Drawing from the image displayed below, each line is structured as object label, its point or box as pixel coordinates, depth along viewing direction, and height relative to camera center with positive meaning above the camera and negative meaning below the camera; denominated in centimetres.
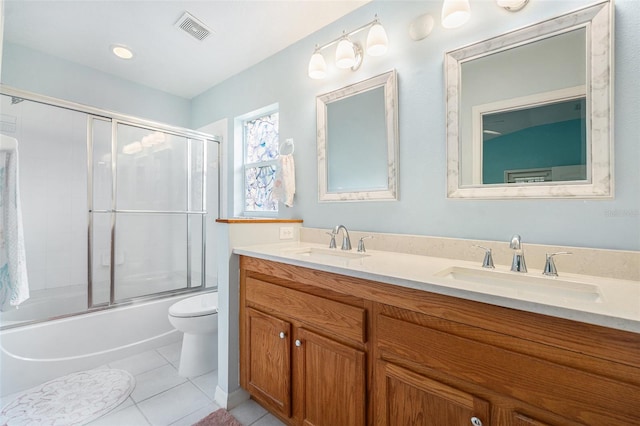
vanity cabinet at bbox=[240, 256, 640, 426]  63 -45
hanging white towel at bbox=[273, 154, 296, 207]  200 +23
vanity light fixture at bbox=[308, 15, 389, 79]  151 +96
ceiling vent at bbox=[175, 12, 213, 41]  189 +133
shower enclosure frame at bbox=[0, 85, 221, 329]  190 +40
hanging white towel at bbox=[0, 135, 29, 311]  131 -10
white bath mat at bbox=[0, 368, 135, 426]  143 -108
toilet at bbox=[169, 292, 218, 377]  181 -87
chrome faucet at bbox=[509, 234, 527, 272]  106 -18
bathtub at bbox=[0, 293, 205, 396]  167 -92
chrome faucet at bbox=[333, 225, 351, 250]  161 -18
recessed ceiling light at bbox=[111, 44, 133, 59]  222 +134
